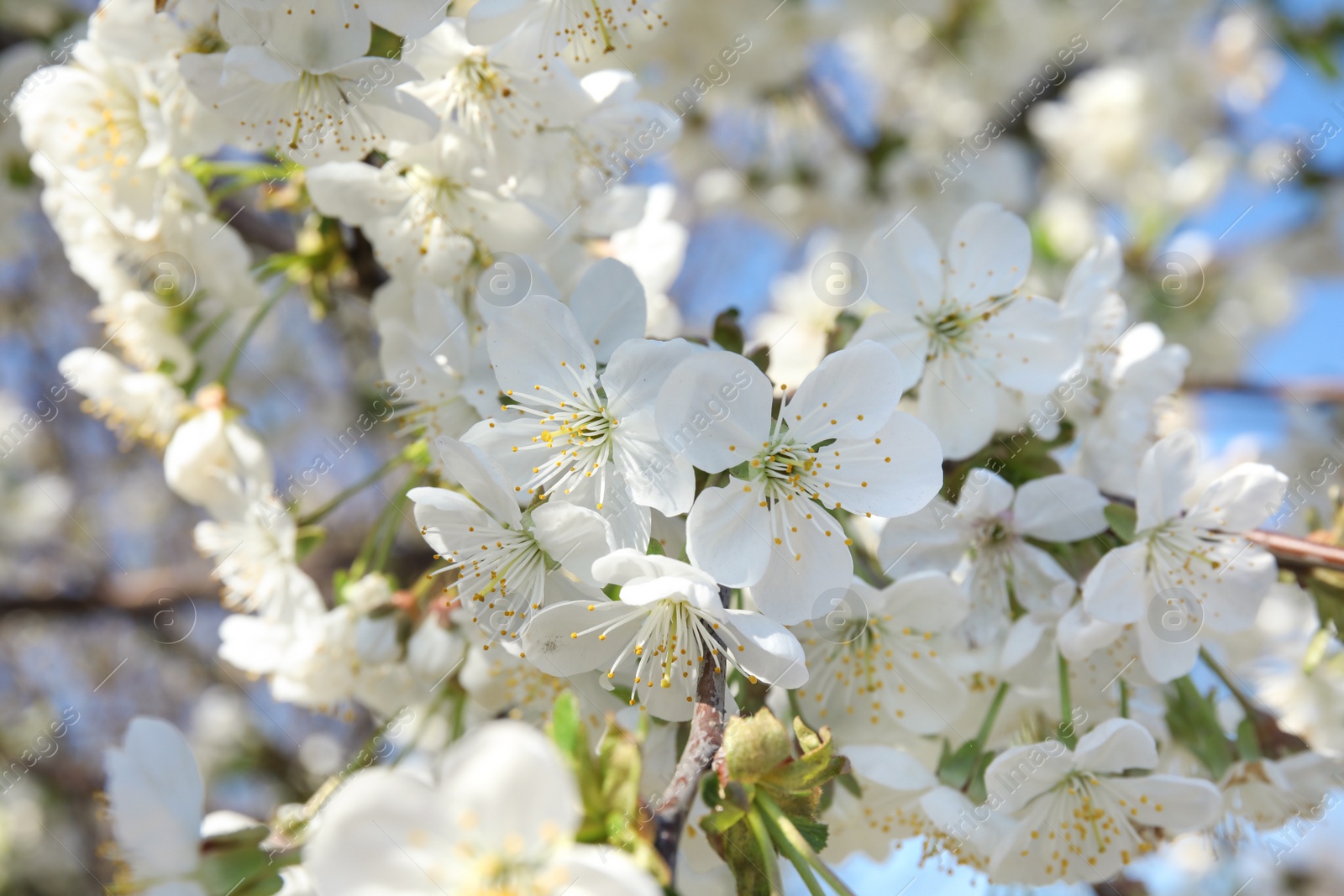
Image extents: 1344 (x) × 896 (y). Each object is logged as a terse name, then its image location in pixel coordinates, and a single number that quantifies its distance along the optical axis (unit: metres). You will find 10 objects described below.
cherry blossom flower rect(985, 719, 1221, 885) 0.19
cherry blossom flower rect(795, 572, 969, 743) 0.21
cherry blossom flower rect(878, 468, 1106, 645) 0.20
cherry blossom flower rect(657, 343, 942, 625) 0.18
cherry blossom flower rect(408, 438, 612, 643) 0.18
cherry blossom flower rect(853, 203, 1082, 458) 0.21
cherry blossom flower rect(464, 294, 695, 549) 0.18
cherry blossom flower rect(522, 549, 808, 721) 0.17
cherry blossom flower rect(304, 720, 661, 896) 0.15
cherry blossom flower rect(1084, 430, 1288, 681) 0.20
